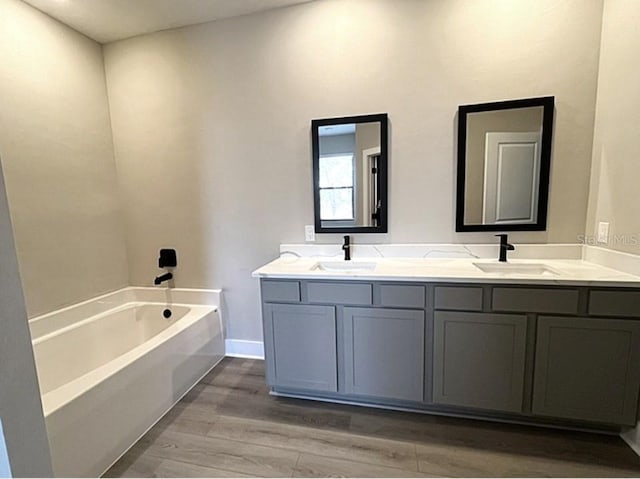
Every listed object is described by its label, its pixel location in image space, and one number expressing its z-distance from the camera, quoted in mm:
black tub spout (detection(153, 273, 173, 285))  2675
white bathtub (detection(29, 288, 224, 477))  1475
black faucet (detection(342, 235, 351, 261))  2301
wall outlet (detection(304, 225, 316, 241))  2436
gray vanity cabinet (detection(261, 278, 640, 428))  1610
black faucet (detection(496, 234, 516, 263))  2052
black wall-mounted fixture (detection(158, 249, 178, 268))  2717
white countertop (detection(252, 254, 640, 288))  1608
